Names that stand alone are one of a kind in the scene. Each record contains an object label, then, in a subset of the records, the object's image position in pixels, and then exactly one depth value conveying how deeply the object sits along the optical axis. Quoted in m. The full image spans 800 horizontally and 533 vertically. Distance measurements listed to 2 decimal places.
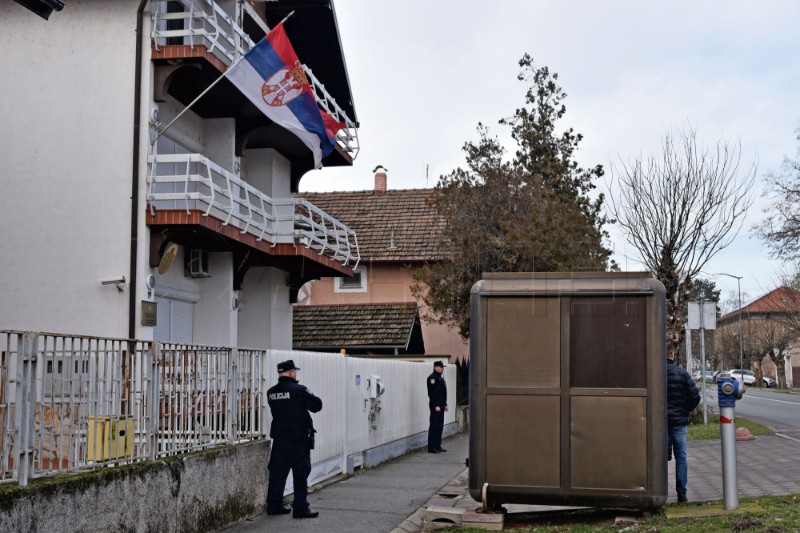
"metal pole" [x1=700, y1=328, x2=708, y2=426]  22.92
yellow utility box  8.22
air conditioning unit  19.64
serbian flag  15.81
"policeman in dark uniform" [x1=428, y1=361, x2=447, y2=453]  19.88
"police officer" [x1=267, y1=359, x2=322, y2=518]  11.12
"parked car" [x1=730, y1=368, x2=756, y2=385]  82.54
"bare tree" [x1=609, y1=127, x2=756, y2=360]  25.16
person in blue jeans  11.44
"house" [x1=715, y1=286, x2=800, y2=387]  71.06
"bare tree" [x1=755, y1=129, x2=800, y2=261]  38.41
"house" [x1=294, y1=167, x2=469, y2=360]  34.38
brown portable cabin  9.77
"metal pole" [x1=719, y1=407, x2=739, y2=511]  10.06
